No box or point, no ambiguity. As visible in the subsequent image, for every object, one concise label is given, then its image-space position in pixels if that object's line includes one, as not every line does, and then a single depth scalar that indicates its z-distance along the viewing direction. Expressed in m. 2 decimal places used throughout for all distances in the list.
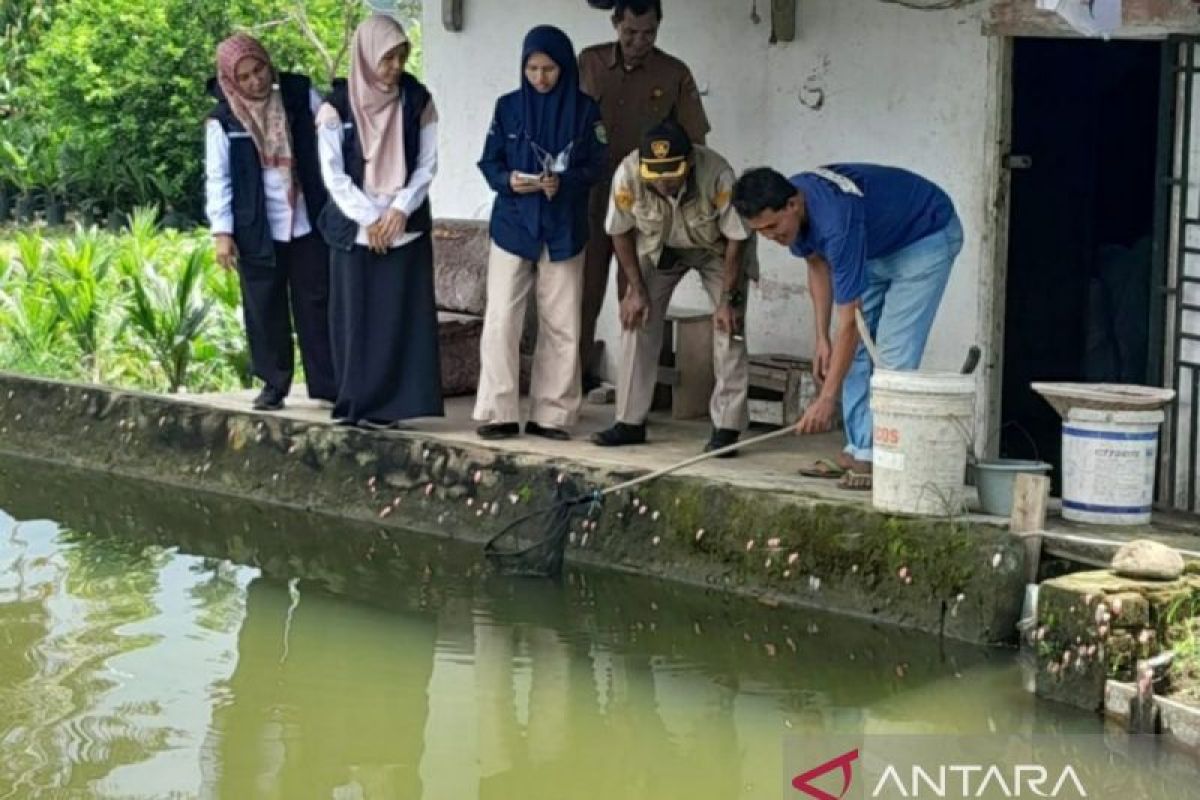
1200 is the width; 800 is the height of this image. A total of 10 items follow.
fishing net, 8.54
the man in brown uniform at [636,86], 9.47
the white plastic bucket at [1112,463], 7.48
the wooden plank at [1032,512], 7.43
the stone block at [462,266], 10.45
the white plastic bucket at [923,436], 7.57
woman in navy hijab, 9.01
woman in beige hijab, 9.23
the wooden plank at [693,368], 9.86
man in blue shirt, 7.65
